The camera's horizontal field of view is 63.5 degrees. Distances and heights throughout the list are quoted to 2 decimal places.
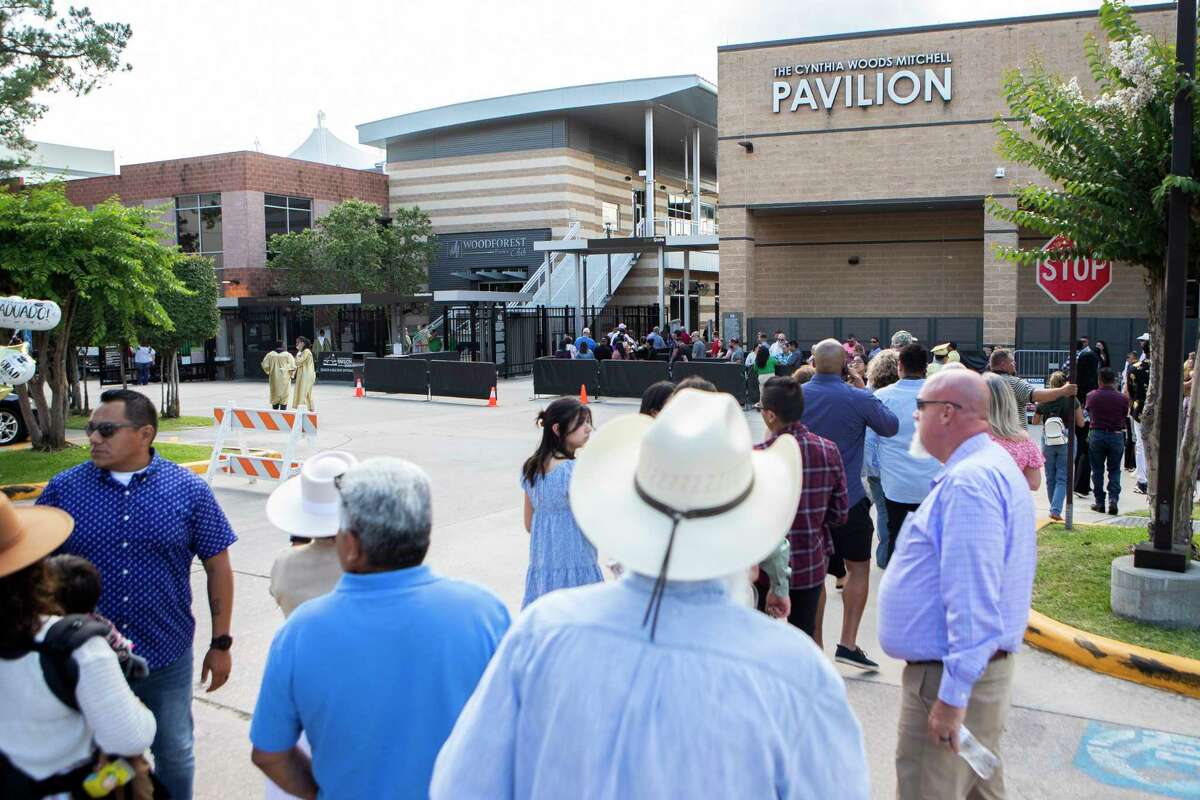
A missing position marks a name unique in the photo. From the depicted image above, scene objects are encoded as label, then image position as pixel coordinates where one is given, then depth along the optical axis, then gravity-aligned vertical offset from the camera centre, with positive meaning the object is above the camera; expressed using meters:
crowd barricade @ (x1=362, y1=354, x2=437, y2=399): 24.77 -1.08
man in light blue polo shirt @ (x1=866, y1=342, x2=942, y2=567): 6.40 -0.85
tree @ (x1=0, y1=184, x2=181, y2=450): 13.50 +1.04
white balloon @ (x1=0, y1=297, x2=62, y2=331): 10.09 +0.25
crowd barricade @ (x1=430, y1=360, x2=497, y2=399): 23.44 -1.12
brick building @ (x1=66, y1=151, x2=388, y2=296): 40.06 +5.74
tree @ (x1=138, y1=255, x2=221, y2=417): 20.27 +0.42
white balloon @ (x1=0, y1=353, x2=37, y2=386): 10.33 -0.34
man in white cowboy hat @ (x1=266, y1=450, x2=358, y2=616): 3.28 -0.71
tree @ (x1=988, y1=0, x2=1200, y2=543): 6.93 +1.26
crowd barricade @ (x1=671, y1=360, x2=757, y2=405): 21.25 -0.94
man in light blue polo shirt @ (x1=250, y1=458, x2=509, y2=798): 2.34 -0.80
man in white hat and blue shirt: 1.68 -0.61
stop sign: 8.66 +0.46
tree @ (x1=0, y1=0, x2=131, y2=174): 18.08 +5.42
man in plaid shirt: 4.86 -0.79
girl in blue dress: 4.43 -0.82
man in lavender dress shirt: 3.05 -0.88
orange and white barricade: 11.60 -1.24
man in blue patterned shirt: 3.65 -0.79
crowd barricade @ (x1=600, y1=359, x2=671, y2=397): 22.34 -1.03
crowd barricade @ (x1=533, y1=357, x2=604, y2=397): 23.39 -1.06
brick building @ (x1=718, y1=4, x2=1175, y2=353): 25.55 +3.94
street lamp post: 6.27 -0.10
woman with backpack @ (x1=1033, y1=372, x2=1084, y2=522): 9.38 -1.16
